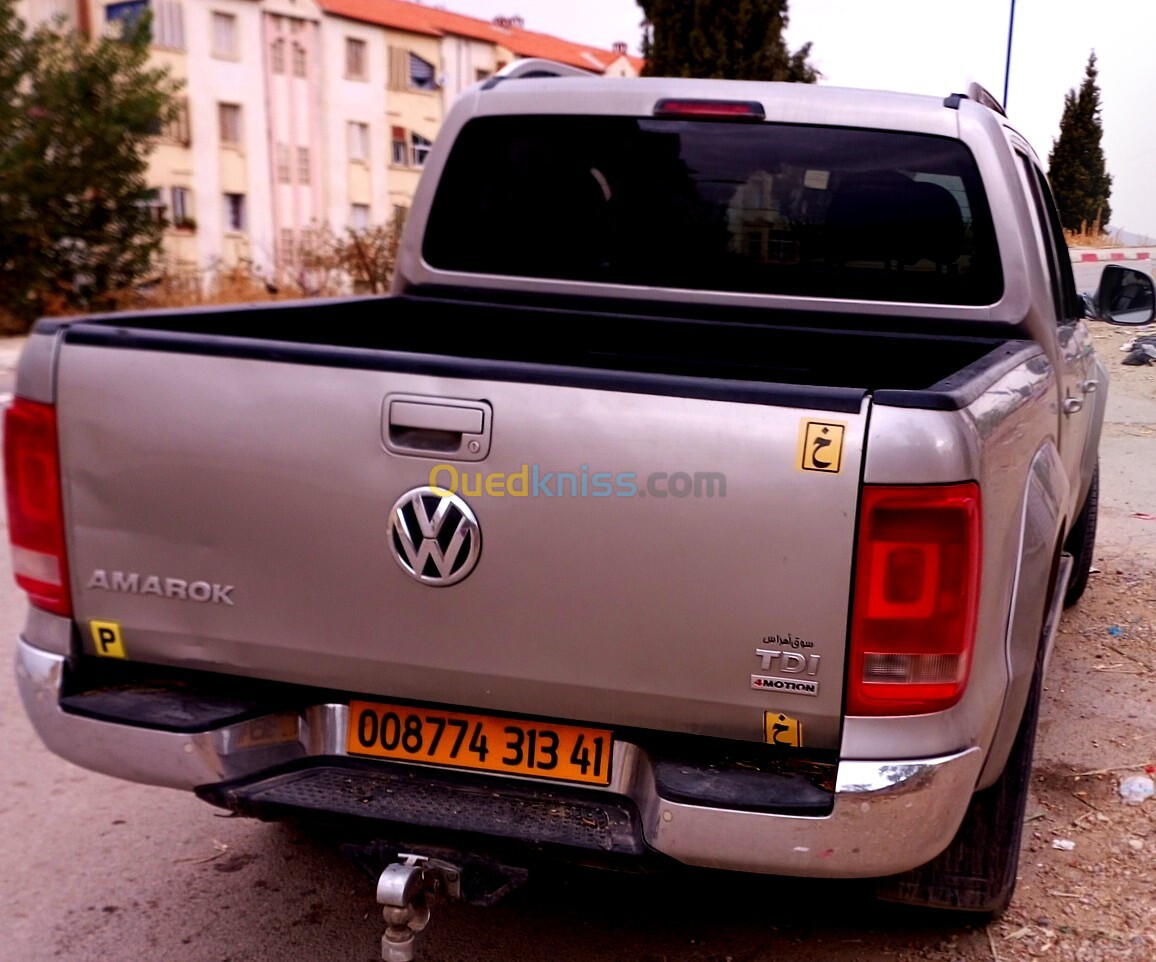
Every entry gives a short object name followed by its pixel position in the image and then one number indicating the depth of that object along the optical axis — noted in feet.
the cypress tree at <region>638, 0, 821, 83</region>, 83.71
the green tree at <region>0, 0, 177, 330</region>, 59.93
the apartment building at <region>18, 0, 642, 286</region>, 128.98
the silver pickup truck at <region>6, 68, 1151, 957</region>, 7.19
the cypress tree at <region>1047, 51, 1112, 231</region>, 78.59
